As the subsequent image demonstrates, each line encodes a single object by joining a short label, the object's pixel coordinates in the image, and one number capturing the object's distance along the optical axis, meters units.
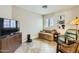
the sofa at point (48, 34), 2.87
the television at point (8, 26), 1.47
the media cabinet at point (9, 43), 1.33
